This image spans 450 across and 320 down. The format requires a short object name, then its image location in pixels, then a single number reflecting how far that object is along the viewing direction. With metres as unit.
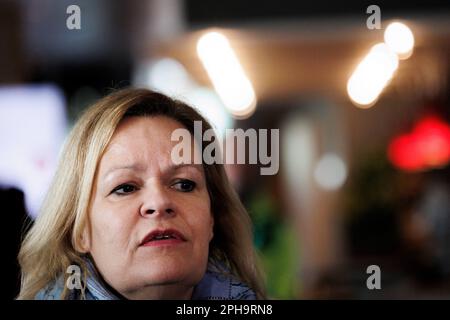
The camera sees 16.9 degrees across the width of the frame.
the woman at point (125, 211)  1.43
